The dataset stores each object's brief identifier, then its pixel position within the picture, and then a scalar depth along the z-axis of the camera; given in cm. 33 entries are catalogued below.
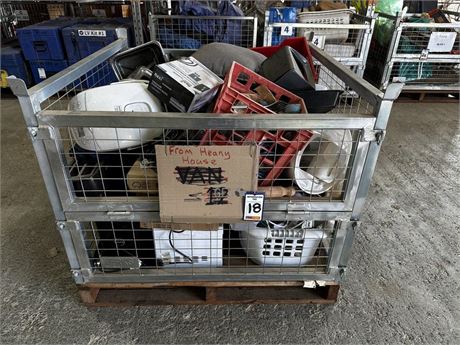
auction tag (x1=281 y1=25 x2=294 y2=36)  315
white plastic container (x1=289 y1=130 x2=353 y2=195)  111
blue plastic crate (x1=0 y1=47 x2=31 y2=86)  354
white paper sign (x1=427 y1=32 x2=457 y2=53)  334
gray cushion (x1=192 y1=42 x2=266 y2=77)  153
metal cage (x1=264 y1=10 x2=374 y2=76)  314
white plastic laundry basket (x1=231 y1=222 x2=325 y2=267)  124
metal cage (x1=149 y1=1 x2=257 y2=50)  327
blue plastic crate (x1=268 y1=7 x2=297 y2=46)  324
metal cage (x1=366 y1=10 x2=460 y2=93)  335
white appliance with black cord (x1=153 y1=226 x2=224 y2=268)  125
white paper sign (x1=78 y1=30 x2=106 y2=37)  344
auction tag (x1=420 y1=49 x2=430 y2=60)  340
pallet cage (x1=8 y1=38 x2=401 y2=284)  96
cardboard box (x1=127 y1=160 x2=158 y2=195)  111
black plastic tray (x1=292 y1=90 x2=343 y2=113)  125
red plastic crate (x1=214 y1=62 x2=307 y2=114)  110
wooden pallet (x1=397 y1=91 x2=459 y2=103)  378
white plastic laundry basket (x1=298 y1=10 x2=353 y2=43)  328
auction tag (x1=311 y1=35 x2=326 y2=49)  327
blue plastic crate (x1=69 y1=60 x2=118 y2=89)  255
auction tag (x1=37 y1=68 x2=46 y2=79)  363
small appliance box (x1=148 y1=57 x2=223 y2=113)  111
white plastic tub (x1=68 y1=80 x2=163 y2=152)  109
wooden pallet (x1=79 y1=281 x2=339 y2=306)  132
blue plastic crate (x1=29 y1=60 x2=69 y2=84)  362
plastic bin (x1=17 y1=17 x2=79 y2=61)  344
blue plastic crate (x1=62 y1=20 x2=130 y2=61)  345
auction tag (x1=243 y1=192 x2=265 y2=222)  106
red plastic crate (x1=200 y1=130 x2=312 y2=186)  108
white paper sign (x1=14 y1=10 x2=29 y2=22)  436
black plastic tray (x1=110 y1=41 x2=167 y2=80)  163
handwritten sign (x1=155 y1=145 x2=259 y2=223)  100
